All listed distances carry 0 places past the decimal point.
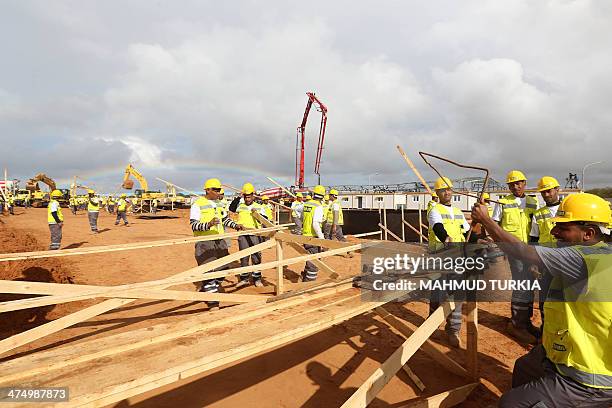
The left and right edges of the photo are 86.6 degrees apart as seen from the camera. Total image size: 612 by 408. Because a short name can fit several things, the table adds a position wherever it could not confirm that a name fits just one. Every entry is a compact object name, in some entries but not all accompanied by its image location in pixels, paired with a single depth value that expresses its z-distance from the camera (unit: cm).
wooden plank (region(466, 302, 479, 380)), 352
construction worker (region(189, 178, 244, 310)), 527
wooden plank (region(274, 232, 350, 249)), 434
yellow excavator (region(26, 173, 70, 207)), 3603
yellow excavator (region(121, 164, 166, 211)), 2836
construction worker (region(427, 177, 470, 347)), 432
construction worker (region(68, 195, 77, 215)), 3181
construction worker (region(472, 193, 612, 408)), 179
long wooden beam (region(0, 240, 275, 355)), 259
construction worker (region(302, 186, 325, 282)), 745
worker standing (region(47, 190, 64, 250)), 995
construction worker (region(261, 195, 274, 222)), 1059
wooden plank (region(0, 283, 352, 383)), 203
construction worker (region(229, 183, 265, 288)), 738
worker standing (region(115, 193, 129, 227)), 2080
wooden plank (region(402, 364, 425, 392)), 348
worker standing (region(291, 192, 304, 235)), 1186
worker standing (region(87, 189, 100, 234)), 1612
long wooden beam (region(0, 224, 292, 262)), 291
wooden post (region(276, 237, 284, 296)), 544
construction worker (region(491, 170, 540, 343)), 460
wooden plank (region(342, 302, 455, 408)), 230
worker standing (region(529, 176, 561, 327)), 452
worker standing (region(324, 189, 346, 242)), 1045
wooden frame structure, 184
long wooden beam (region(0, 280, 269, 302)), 232
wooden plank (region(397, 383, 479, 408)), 279
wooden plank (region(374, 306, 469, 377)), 360
